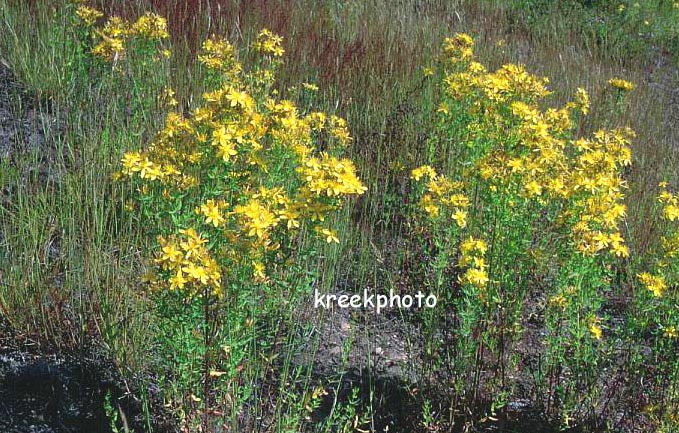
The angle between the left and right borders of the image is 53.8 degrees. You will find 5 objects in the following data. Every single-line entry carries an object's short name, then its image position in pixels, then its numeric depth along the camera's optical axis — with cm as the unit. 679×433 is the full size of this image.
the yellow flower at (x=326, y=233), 178
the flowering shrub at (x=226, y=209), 170
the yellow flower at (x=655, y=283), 222
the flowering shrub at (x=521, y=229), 217
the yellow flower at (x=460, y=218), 225
